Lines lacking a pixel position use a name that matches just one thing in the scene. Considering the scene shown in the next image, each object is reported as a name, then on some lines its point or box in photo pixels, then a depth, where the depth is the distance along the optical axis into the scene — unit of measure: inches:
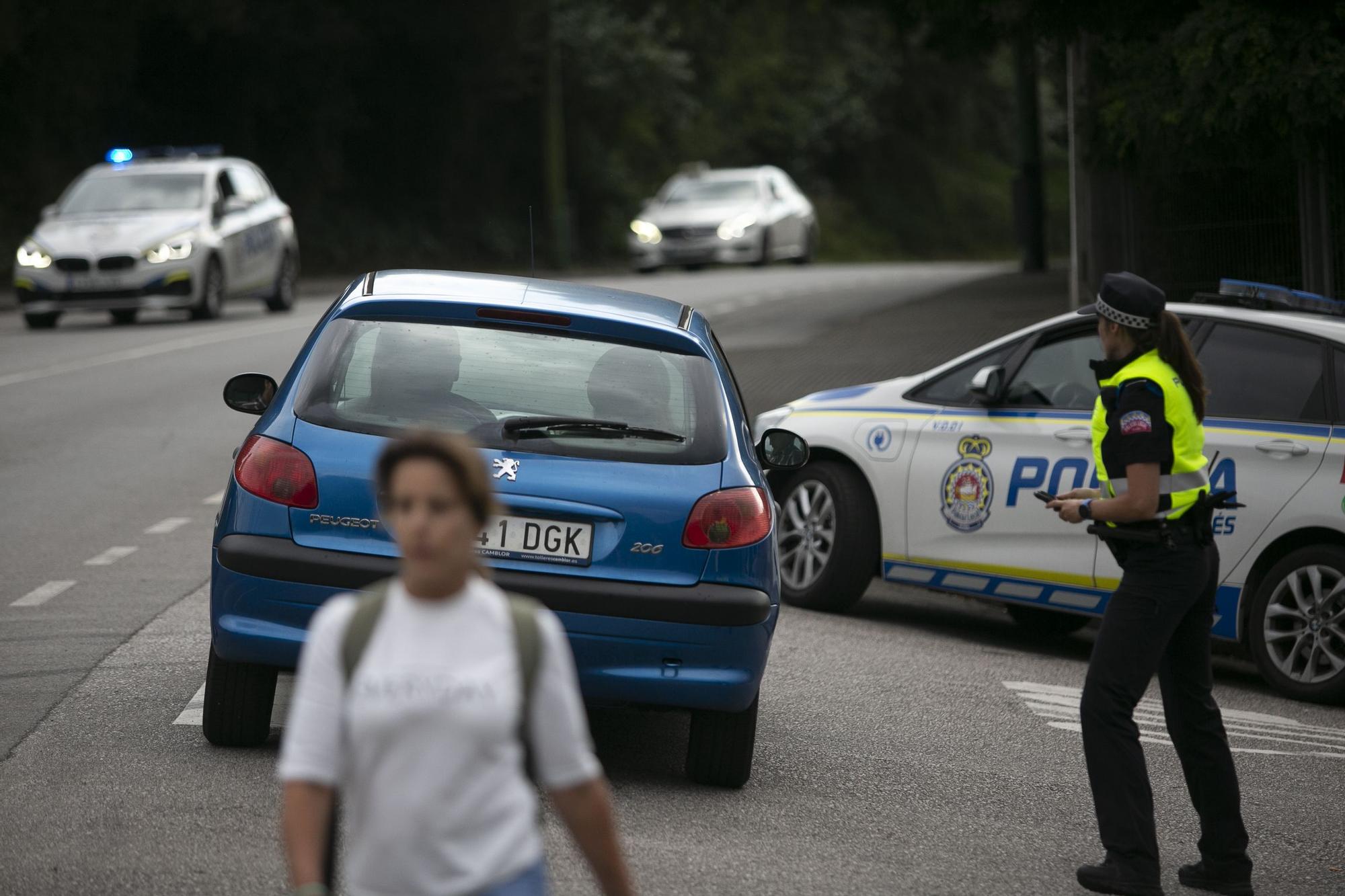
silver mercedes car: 2726.4
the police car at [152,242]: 1710.1
